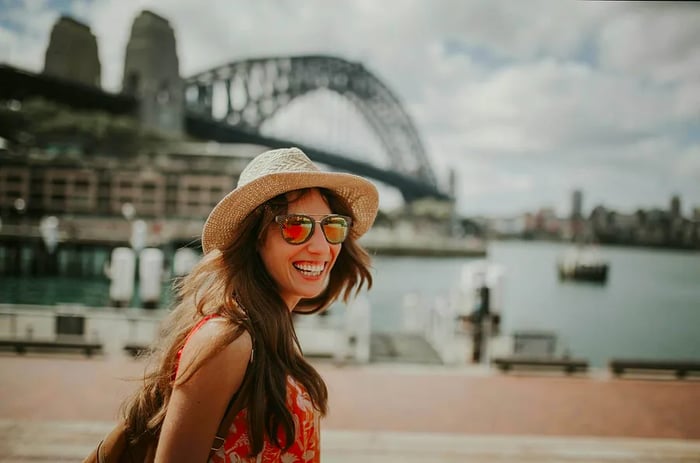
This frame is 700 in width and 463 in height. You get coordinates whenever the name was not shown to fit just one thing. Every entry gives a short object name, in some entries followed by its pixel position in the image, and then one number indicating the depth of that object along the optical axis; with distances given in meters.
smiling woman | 1.61
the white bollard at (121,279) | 18.02
